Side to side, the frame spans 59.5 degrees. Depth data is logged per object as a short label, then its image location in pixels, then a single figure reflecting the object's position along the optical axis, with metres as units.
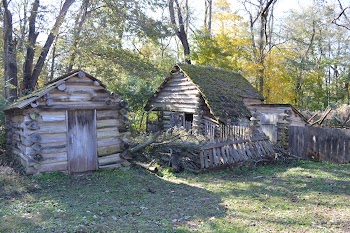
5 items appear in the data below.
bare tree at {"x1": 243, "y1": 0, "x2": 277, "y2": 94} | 31.68
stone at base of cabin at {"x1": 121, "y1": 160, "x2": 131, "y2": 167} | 11.56
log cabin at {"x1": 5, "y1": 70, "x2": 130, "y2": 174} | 9.70
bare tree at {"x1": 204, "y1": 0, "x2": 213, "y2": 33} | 31.39
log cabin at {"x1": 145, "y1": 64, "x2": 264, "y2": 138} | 16.22
